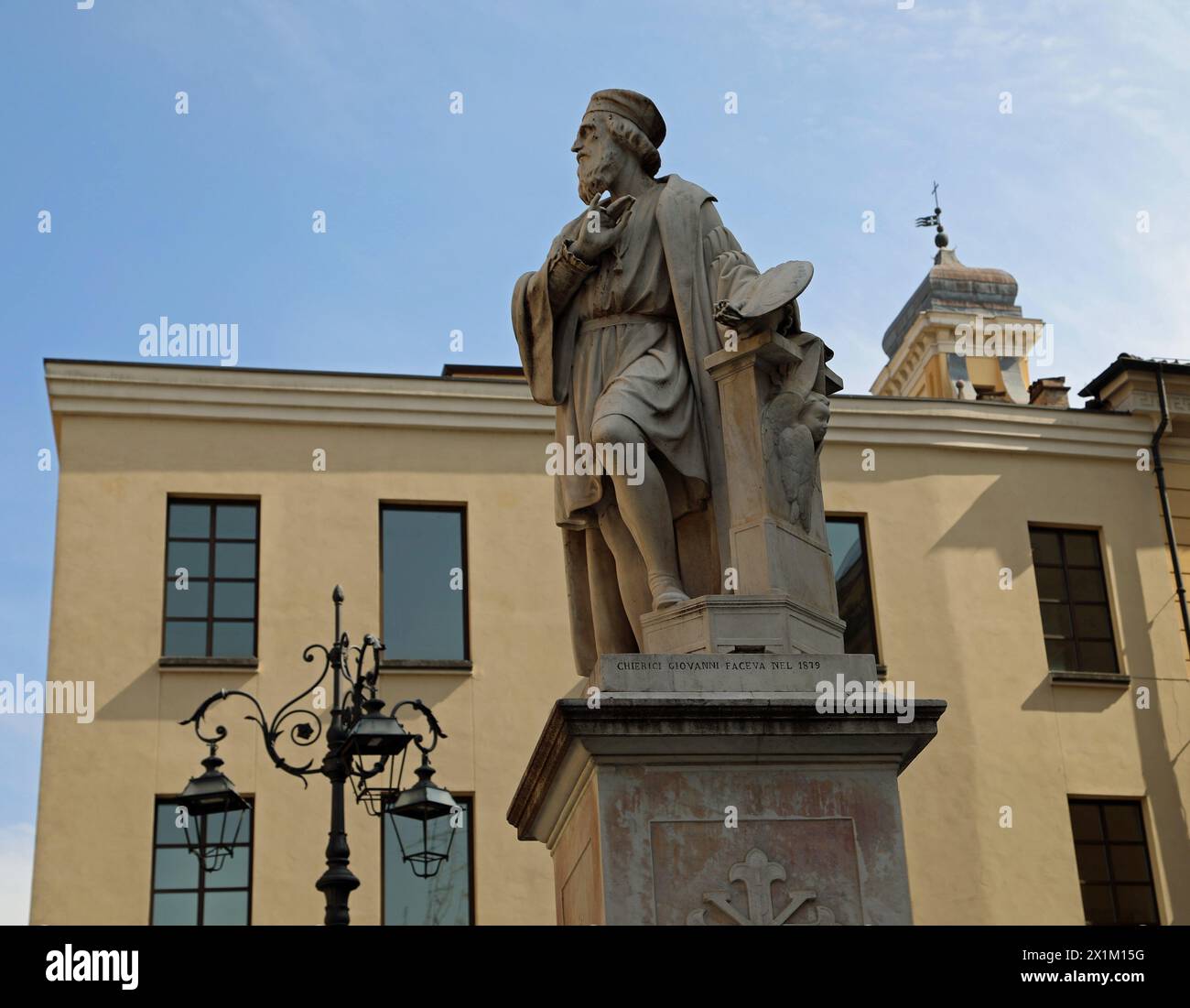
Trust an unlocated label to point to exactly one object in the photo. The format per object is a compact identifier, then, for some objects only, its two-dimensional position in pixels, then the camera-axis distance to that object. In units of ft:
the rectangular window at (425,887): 67.05
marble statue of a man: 25.48
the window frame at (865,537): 75.85
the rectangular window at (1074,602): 77.56
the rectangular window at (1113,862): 72.59
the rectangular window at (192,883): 65.77
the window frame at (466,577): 70.79
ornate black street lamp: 42.60
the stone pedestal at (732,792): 22.00
